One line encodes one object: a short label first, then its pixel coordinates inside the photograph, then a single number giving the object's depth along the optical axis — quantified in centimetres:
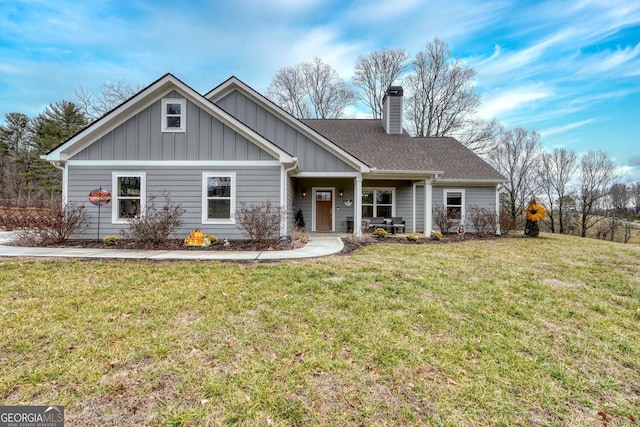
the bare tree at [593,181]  2520
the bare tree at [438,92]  2264
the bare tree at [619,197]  2498
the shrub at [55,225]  802
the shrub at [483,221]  1191
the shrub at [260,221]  813
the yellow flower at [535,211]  1207
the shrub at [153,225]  791
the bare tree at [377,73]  2392
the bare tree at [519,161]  2561
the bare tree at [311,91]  2456
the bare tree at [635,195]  2492
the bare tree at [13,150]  2566
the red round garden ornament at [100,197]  869
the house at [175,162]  868
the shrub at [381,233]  1075
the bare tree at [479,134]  2255
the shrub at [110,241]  812
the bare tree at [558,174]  2588
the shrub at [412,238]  1036
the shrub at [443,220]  1239
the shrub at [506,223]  1236
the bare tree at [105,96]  2073
